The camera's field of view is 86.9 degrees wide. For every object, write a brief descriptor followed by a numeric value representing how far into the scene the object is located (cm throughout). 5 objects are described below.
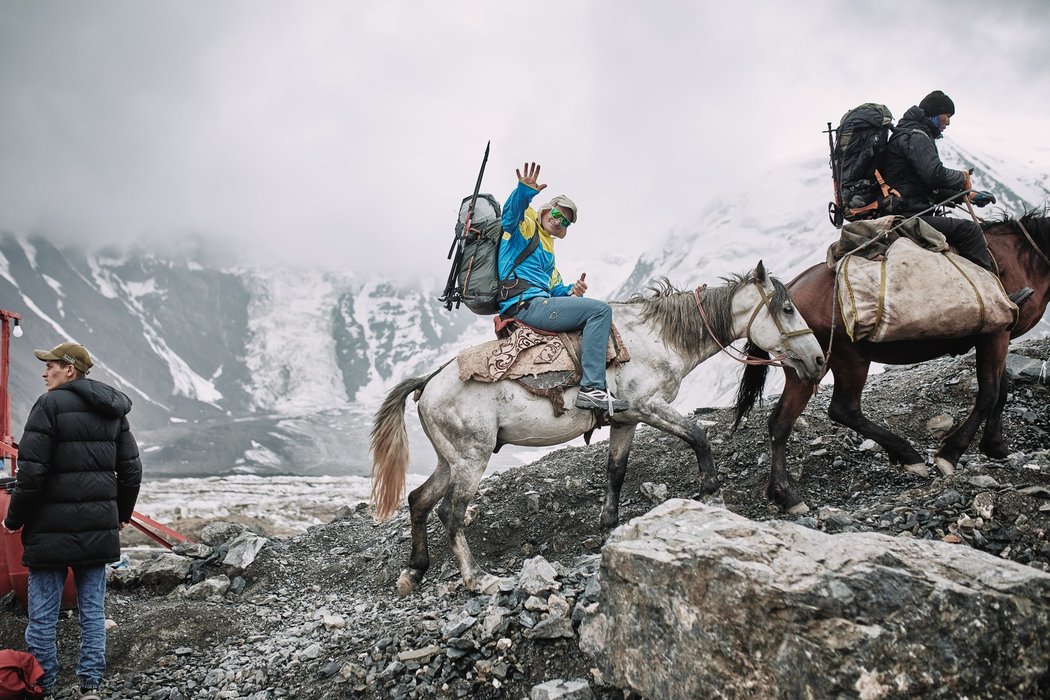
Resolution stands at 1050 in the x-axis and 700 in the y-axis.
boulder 205
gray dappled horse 514
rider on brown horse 552
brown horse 534
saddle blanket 511
